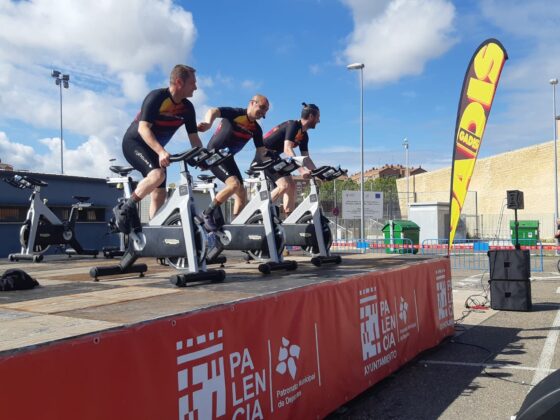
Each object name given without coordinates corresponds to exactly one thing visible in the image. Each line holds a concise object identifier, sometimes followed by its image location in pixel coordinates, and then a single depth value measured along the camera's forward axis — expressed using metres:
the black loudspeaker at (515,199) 9.68
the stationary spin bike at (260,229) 6.63
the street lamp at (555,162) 28.11
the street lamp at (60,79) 35.31
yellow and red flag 8.59
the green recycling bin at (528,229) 25.19
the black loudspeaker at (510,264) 9.53
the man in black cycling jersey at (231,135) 6.48
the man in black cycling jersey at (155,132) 5.33
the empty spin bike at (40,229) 11.38
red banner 2.27
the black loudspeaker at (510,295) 9.59
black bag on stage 4.52
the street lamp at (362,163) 23.39
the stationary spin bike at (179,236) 5.20
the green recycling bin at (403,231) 20.81
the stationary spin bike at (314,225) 7.52
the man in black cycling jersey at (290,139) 7.60
